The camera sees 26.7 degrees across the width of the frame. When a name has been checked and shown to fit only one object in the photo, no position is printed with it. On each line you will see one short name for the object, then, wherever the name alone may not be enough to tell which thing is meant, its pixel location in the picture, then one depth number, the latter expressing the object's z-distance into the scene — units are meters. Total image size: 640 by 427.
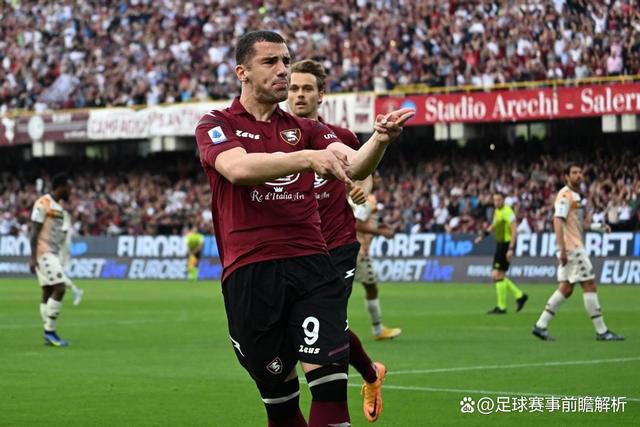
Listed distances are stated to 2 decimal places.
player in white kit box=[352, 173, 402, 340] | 17.84
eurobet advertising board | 34.09
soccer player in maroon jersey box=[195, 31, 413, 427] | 7.33
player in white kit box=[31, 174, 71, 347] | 18.39
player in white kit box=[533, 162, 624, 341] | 18.06
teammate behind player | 10.41
